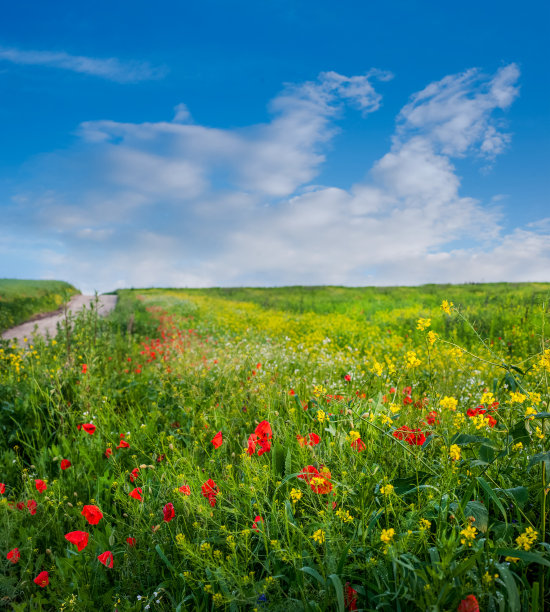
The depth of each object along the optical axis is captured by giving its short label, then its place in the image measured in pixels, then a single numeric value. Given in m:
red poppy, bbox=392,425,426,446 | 2.46
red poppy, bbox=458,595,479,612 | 1.46
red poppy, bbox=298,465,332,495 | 1.96
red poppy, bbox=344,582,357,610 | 1.80
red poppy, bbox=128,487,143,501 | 2.40
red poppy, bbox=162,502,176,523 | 2.35
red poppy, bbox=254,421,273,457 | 2.48
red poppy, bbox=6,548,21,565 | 2.44
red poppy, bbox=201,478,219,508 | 2.33
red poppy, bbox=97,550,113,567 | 2.23
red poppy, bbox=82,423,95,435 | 3.61
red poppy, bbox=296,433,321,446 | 2.47
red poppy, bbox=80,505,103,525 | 2.38
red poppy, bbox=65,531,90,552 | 2.20
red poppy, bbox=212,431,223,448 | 2.69
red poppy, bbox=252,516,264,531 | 2.09
